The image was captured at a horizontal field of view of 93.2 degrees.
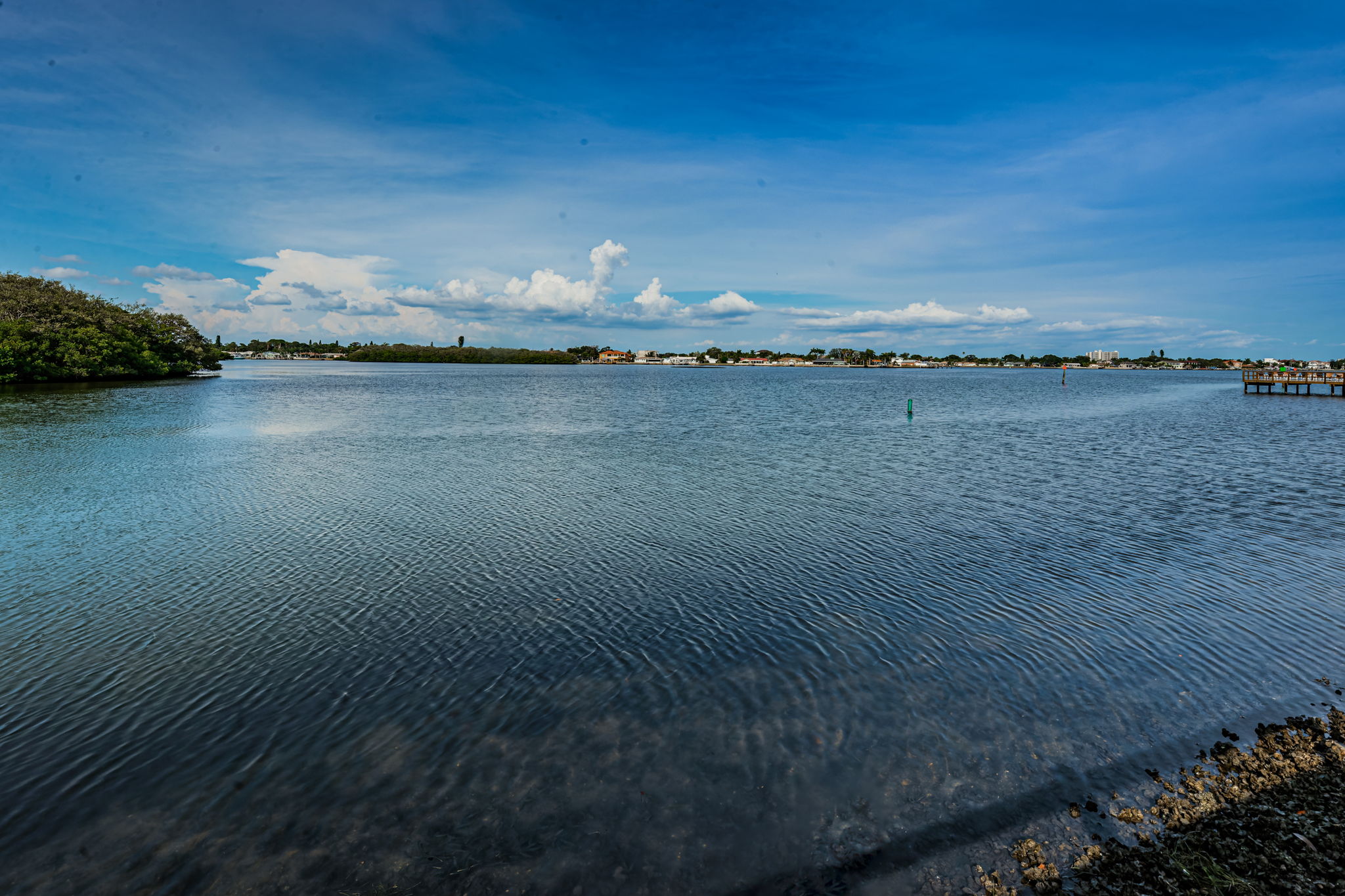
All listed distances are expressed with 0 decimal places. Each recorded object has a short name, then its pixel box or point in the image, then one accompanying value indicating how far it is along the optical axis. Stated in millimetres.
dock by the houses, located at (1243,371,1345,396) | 100875
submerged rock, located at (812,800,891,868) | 7312
